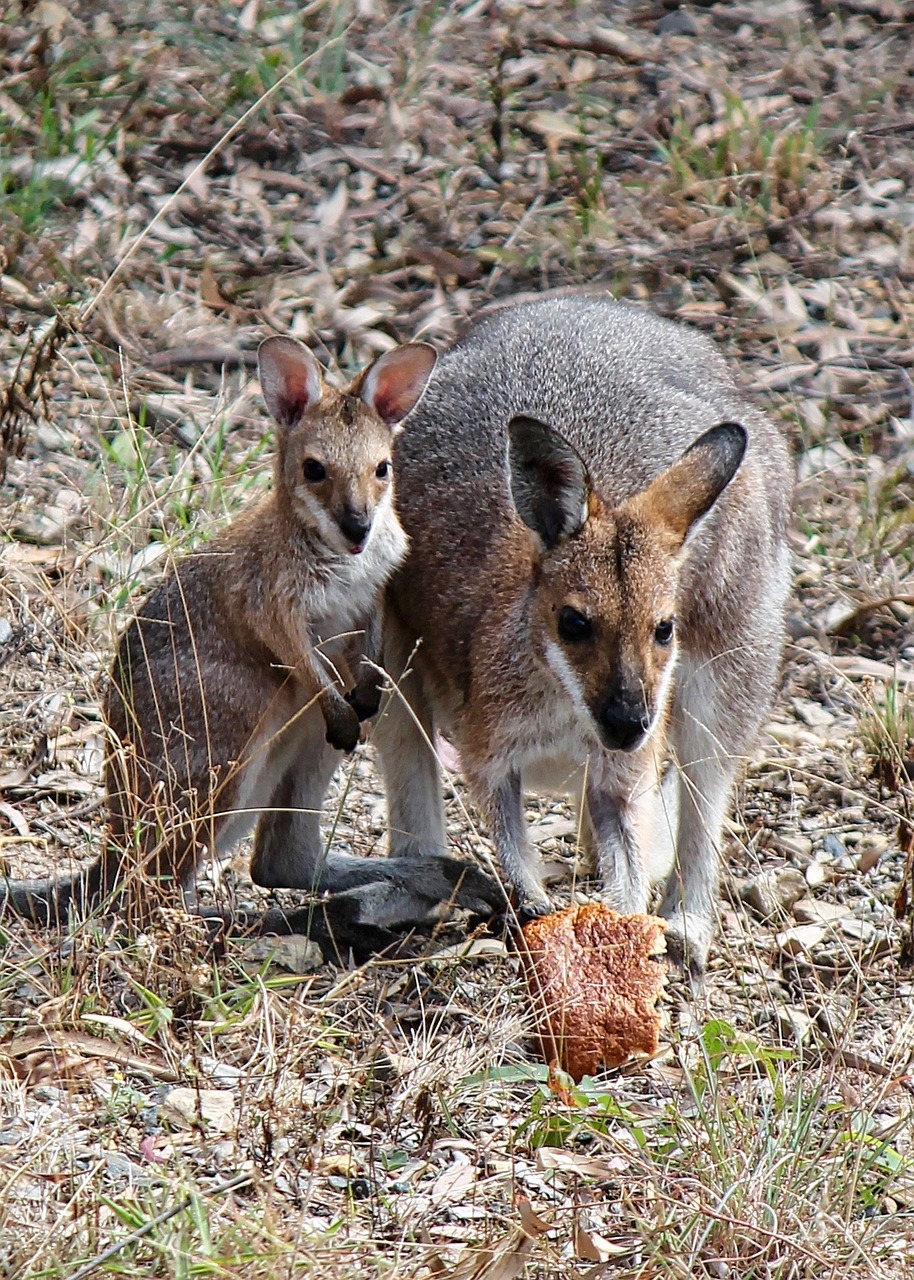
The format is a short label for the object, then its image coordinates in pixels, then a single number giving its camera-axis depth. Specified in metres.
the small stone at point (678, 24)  16.44
